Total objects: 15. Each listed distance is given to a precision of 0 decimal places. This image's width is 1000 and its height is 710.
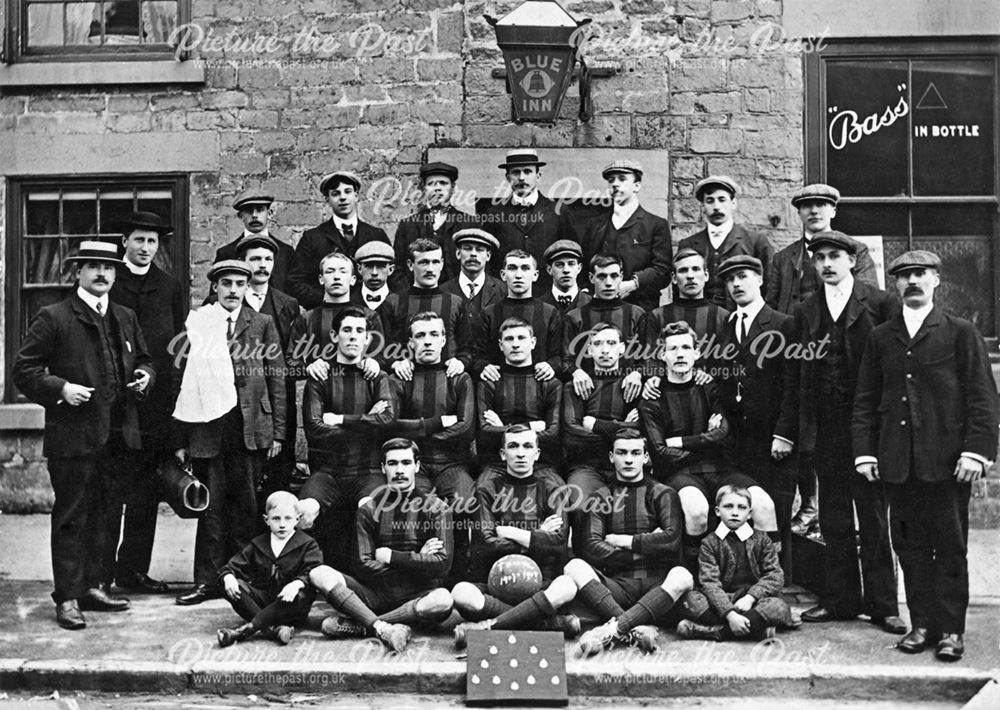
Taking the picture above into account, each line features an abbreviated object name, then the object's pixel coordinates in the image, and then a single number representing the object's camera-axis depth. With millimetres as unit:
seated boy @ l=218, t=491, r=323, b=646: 6105
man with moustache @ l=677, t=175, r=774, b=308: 7129
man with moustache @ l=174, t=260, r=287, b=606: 6715
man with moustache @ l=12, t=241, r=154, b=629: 6531
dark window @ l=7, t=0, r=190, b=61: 8695
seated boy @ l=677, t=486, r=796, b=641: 6066
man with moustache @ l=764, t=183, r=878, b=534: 6891
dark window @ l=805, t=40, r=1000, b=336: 8312
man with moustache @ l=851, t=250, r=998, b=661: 5973
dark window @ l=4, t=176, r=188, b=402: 8516
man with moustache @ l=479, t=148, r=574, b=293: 7375
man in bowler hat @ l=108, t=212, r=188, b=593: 6906
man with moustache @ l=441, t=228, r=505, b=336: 7043
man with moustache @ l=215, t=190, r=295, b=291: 7430
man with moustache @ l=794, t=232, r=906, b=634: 6363
